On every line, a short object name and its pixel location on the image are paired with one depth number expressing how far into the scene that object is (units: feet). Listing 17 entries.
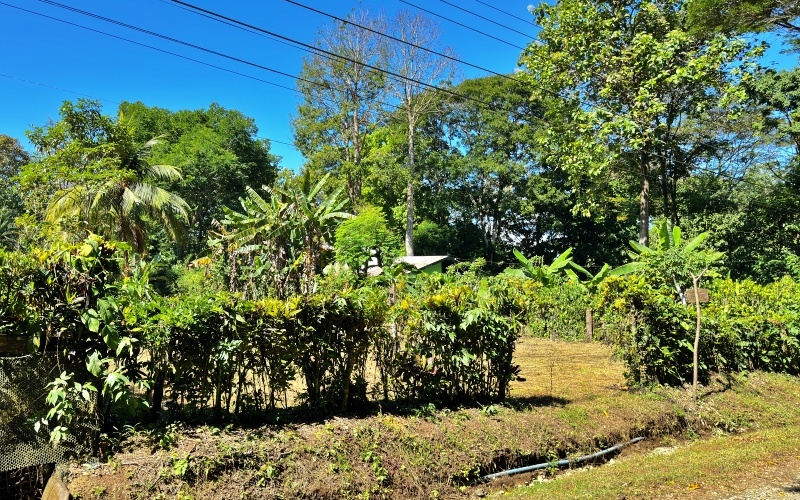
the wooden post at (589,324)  55.57
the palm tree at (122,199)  50.31
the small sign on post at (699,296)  29.63
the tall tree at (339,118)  116.06
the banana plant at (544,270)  62.49
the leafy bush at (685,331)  28.94
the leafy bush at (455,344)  22.24
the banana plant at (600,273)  57.07
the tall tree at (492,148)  110.93
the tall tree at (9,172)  117.29
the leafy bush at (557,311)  56.75
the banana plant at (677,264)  30.99
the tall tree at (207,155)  106.11
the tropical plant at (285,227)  47.24
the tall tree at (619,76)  60.96
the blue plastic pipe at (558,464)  19.26
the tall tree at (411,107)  107.76
